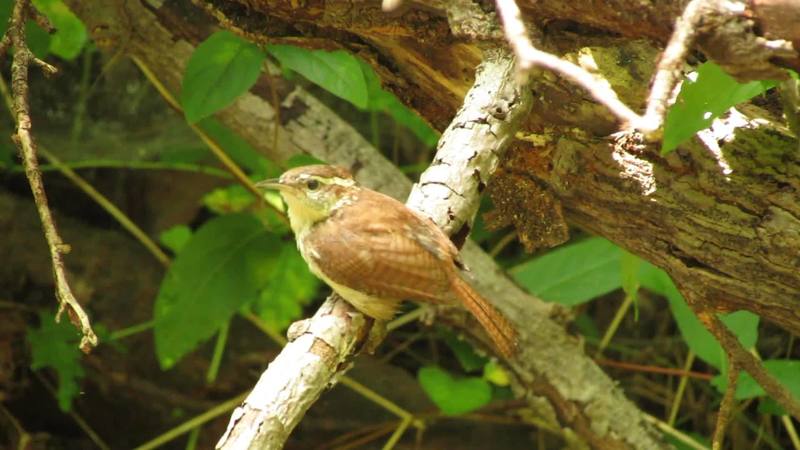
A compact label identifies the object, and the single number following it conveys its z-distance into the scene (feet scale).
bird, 14.32
